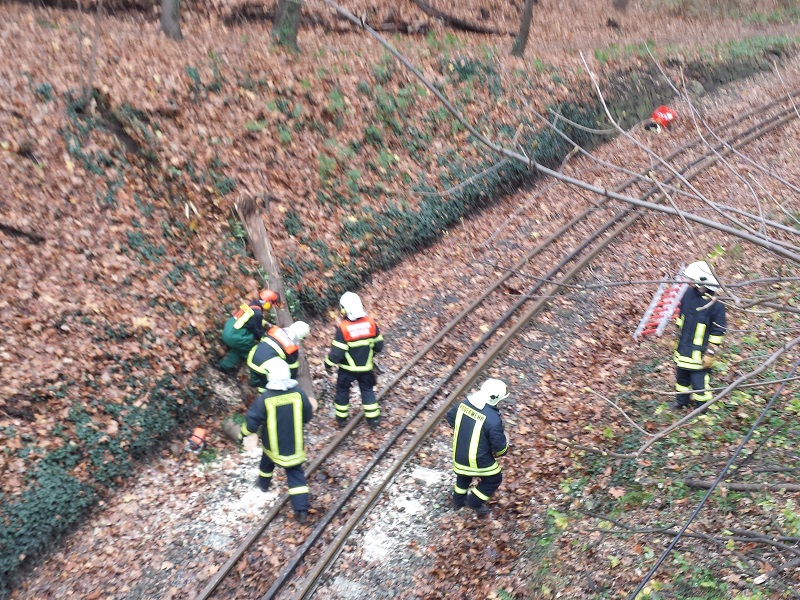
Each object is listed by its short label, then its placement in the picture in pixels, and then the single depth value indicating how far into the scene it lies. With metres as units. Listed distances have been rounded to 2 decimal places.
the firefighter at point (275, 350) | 8.85
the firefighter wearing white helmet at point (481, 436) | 7.57
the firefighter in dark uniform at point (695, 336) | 8.99
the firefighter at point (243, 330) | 9.96
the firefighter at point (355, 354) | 9.23
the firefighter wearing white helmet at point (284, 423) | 7.87
